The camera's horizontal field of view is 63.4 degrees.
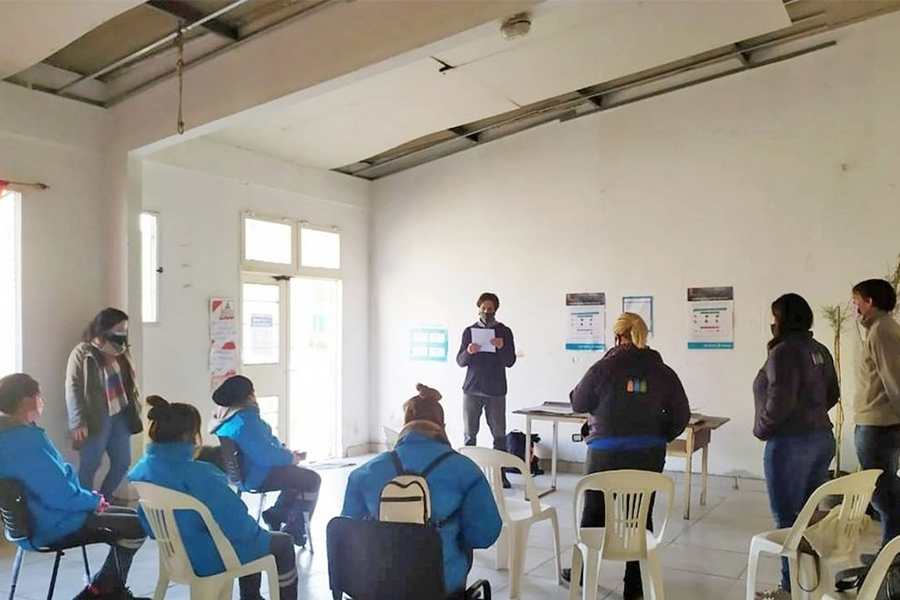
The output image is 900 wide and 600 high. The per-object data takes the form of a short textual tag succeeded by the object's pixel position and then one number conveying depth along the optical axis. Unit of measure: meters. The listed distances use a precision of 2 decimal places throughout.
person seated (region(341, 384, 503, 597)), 2.28
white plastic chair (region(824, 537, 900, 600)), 2.18
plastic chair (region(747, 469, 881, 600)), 2.82
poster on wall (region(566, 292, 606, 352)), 6.84
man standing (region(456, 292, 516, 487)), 5.82
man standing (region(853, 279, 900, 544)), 3.51
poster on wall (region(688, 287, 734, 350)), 6.33
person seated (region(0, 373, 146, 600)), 2.98
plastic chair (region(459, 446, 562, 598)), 3.56
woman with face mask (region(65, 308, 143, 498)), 4.76
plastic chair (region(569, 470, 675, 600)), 2.99
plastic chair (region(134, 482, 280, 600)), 2.61
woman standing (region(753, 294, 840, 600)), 3.18
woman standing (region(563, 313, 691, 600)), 3.22
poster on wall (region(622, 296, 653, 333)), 6.65
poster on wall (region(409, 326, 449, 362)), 7.69
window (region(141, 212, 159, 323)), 5.77
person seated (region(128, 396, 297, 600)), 2.66
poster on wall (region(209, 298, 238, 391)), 6.24
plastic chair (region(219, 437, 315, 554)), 4.03
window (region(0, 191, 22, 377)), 4.85
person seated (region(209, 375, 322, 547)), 3.93
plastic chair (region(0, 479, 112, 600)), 2.94
